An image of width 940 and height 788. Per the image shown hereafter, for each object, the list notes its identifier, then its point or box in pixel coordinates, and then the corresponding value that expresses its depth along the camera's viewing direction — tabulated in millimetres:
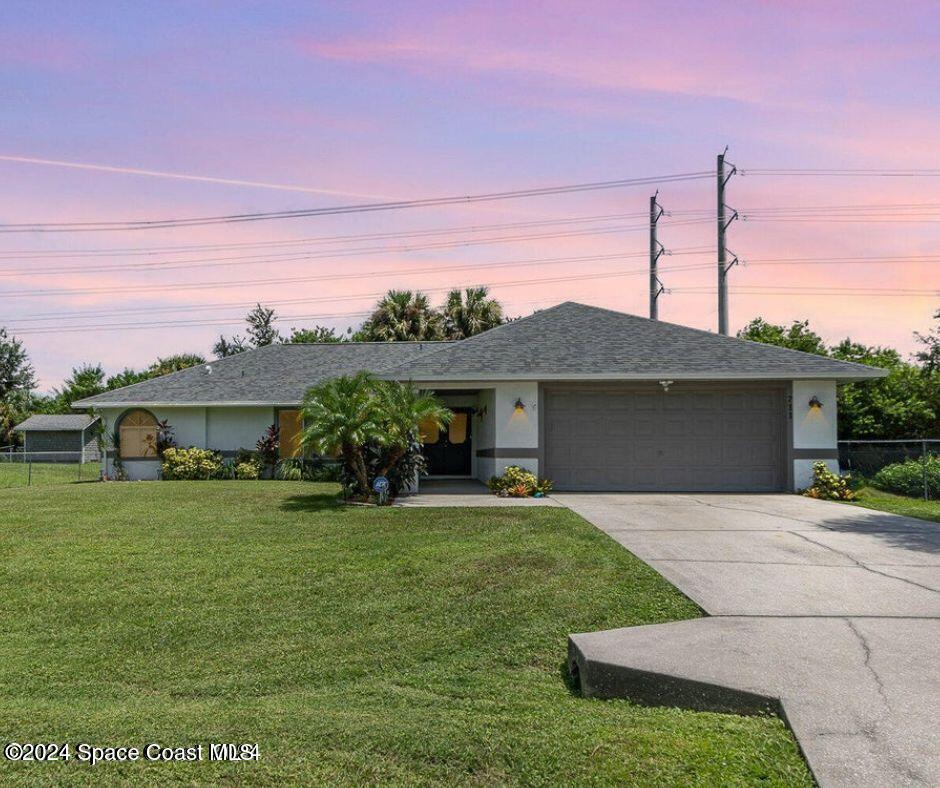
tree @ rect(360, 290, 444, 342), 34938
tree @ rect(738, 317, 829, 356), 26159
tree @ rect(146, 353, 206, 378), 43844
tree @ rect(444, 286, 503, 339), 35344
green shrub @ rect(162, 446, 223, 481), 21844
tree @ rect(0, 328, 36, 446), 50434
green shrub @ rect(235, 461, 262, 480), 21828
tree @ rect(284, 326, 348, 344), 45281
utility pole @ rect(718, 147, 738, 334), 25188
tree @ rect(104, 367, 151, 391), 46969
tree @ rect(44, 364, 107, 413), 53594
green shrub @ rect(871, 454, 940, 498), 16766
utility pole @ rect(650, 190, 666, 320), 31703
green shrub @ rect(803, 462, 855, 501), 16094
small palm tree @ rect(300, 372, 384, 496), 13992
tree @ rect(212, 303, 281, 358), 52344
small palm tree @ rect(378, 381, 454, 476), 14406
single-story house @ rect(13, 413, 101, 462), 44000
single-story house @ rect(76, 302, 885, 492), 16828
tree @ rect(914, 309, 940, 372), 23219
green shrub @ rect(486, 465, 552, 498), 15953
